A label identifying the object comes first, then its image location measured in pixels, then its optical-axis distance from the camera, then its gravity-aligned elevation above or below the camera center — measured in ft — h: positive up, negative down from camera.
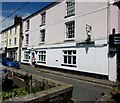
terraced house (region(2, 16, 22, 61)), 62.89 +9.18
